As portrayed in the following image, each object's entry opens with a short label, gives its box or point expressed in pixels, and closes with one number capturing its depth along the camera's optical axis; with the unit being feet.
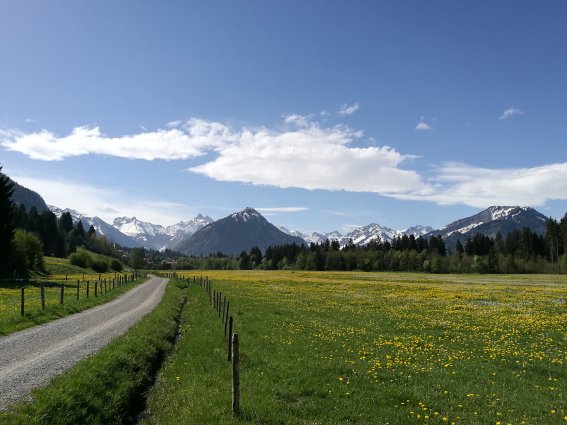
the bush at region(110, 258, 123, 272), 587.27
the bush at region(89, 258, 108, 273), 510.70
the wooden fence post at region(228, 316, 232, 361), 60.52
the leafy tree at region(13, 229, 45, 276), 243.32
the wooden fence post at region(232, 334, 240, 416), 38.11
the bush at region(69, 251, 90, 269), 461.78
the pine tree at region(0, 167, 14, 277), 212.43
